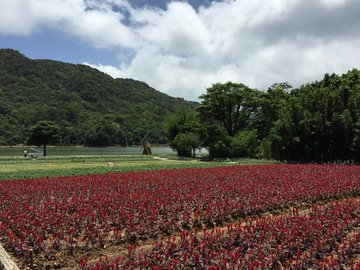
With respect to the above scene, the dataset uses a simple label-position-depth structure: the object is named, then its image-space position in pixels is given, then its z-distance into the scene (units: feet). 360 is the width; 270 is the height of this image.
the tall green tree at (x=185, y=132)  168.14
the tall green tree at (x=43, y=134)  186.29
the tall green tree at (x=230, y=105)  166.40
